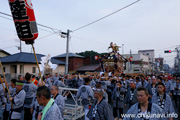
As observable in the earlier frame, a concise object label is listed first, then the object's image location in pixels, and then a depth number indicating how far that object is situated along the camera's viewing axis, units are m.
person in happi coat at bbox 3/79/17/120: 4.80
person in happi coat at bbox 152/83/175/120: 3.91
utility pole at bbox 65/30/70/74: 15.47
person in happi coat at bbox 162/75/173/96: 8.82
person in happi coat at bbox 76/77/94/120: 6.03
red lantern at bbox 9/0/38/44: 4.54
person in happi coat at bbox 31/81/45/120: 3.79
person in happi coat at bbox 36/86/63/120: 2.45
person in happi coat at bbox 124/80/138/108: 5.64
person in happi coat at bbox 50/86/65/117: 4.07
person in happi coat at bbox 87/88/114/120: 3.46
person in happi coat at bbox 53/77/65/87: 8.61
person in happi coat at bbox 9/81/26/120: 4.40
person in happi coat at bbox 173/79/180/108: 8.79
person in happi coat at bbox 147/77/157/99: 6.39
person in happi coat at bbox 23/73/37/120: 5.25
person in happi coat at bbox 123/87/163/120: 2.78
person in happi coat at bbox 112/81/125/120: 6.21
